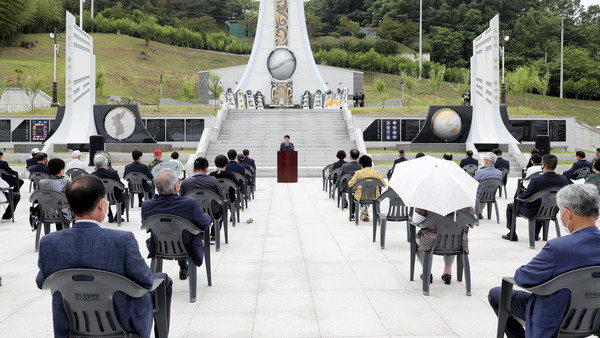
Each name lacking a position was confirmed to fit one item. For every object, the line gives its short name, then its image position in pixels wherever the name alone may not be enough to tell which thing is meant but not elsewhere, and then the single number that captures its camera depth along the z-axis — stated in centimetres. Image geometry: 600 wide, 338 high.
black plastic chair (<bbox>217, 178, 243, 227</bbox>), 811
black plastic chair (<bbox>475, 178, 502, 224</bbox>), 859
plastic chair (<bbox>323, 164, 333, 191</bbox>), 1412
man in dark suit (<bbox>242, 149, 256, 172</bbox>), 1252
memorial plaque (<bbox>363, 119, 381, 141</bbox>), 2569
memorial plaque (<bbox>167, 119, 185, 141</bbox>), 2462
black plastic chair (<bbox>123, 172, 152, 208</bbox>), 960
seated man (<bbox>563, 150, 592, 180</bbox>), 962
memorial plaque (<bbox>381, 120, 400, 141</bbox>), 2558
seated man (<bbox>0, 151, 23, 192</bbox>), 970
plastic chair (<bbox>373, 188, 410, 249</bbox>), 682
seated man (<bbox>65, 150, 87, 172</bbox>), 1009
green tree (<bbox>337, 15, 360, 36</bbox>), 7769
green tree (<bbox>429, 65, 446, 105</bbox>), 3310
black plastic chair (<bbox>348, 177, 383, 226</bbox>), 824
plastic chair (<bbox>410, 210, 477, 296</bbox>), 469
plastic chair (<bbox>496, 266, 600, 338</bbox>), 255
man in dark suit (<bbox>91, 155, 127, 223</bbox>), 812
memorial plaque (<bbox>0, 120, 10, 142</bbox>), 2512
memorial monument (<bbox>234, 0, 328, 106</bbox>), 3391
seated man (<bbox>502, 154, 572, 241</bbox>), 650
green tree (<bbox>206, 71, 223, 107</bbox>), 3288
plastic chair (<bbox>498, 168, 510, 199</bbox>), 1205
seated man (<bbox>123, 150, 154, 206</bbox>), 959
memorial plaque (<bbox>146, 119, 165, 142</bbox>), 2453
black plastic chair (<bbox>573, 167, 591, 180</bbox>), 981
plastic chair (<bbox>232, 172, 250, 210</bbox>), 985
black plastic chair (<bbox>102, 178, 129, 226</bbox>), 820
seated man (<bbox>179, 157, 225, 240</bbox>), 618
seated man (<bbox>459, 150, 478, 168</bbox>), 1185
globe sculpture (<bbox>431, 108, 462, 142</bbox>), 2350
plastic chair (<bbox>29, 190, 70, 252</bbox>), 629
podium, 1609
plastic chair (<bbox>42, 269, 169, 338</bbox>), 250
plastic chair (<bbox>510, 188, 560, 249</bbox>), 648
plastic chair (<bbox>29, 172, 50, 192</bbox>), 997
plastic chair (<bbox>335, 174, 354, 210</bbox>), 992
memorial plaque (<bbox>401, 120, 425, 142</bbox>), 2519
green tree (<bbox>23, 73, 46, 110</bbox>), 3301
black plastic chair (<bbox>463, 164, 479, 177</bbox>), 1157
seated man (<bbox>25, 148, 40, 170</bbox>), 1250
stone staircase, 2059
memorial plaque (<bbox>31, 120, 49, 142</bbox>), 2516
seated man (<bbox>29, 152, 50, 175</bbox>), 999
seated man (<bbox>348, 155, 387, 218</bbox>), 831
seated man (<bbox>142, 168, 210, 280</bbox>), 445
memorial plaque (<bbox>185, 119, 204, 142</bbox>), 2472
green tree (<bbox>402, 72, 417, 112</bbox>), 3162
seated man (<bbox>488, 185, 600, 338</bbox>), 258
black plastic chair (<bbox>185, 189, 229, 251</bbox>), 614
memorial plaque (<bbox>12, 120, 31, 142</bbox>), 2509
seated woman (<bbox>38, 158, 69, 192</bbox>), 650
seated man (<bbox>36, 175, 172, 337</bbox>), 256
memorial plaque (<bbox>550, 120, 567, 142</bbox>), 2602
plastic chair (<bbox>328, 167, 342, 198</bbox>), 1150
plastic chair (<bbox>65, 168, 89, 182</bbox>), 977
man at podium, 1629
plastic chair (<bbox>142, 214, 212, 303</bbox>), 432
